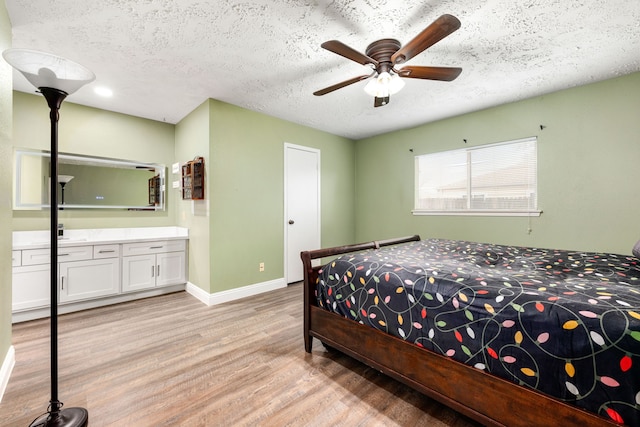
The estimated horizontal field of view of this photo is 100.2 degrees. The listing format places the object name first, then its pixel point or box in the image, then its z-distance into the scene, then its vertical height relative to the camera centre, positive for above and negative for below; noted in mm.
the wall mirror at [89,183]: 3000 +390
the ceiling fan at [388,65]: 1688 +1041
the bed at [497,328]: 985 -553
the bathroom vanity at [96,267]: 2682 -620
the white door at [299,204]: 4004 +134
